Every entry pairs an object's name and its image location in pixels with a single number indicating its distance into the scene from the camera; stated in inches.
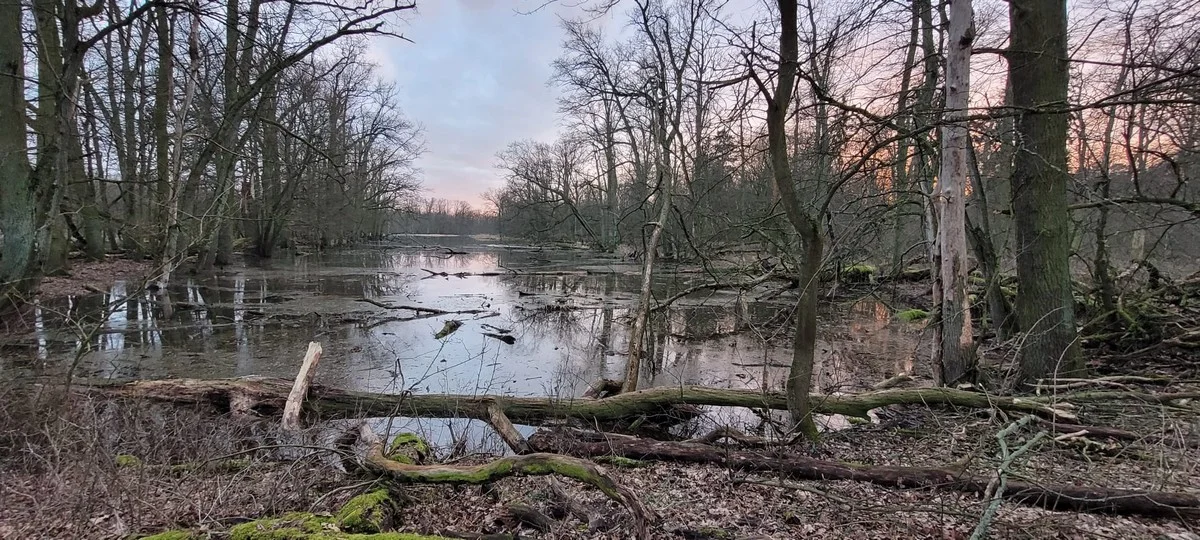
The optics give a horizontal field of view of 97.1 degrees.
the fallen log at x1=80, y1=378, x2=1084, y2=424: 214.1
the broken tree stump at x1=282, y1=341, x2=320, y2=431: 200.5
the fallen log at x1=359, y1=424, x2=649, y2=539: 116.9
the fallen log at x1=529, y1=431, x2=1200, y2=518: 117.6
